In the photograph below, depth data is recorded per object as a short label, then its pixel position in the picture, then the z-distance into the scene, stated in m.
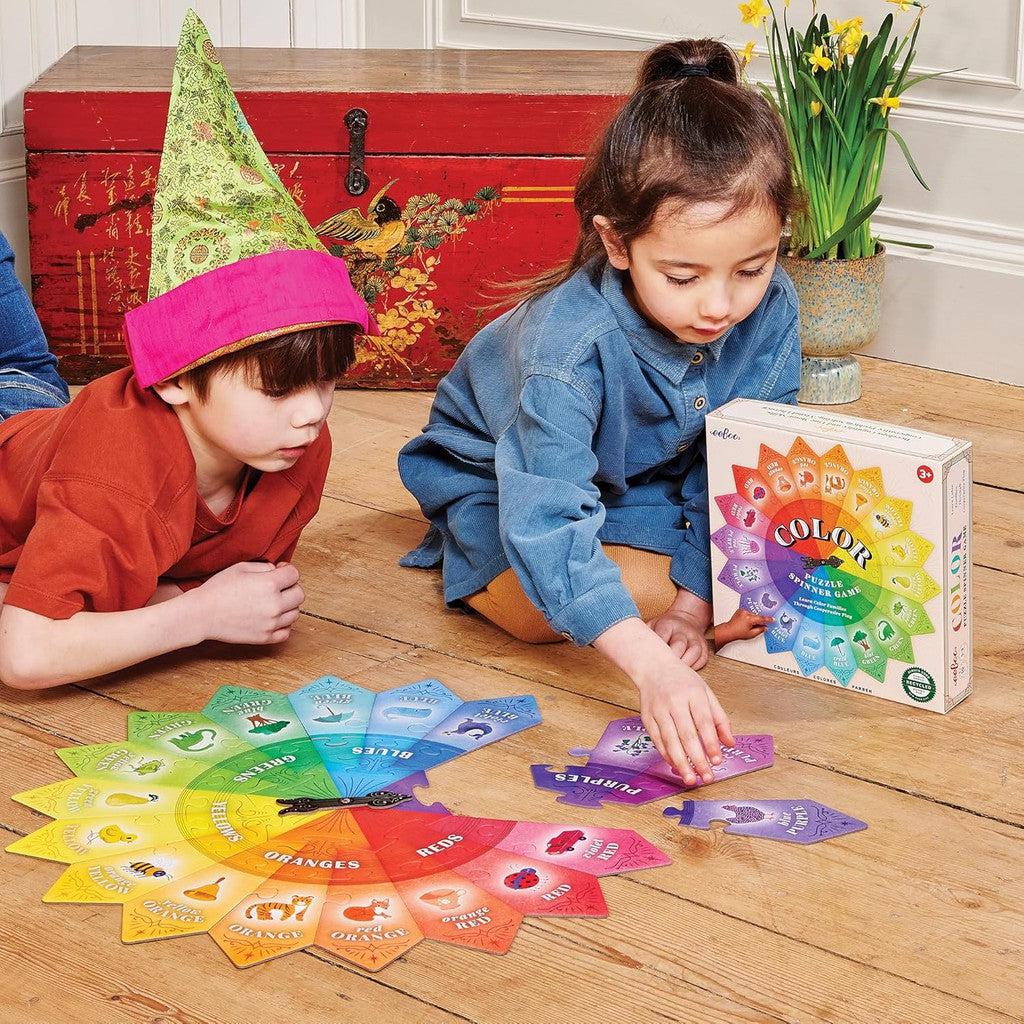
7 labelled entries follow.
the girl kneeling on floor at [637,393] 2.57
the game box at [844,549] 2.60
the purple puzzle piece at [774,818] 2.46
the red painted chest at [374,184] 3.38
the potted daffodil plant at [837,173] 3.35
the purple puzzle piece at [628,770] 2.51
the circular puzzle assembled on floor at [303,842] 2.34
